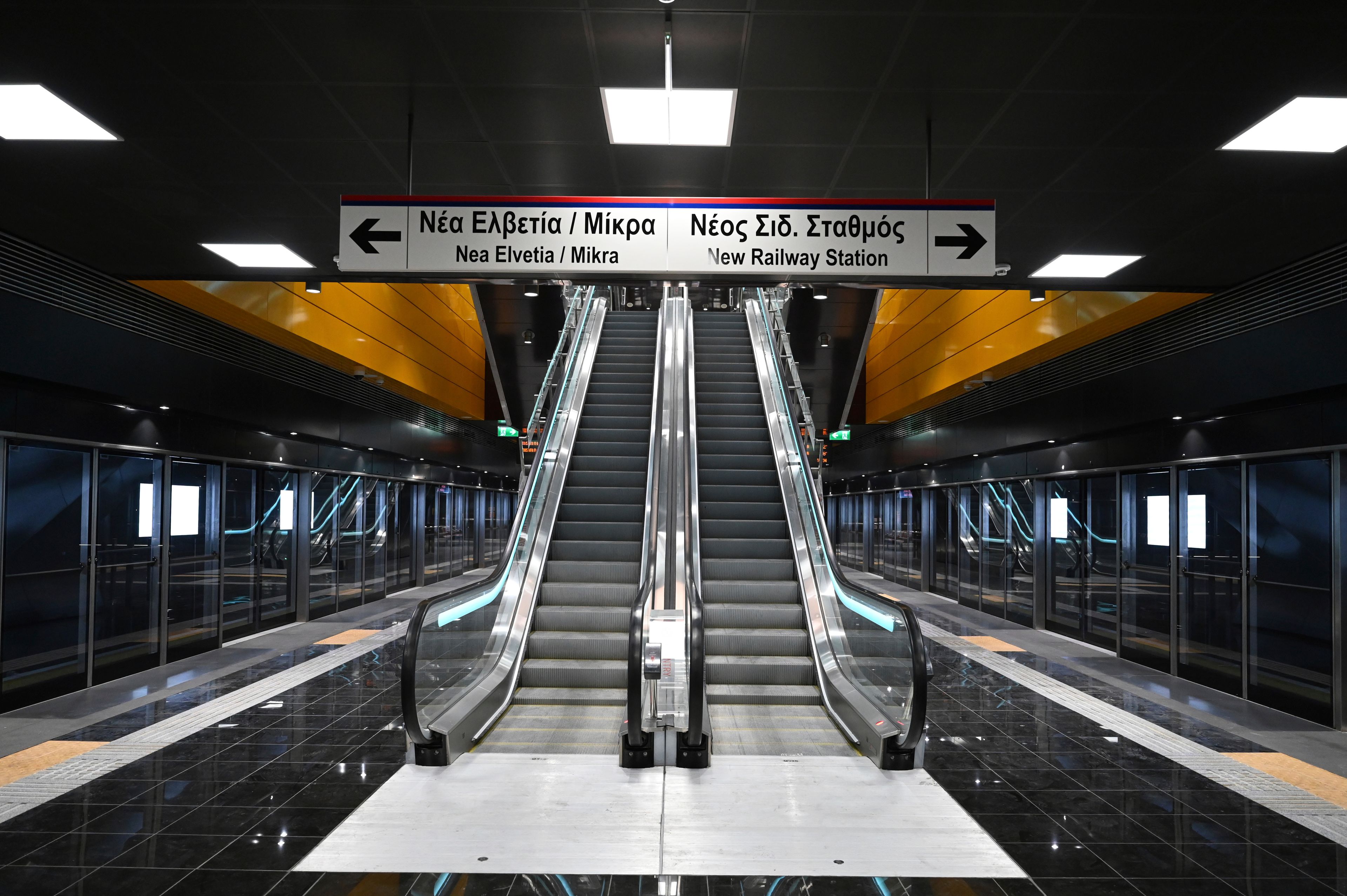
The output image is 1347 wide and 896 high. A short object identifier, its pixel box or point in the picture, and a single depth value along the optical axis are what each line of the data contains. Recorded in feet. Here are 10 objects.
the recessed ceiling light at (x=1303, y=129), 13.76
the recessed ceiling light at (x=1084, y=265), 22.33
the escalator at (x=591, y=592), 19.16
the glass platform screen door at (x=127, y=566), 25.53
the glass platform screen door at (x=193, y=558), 29.07
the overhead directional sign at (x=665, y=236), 14.30
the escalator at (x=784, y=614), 17.72
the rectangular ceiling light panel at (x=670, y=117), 14.42
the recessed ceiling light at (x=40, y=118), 13.74
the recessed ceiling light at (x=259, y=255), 22.12
